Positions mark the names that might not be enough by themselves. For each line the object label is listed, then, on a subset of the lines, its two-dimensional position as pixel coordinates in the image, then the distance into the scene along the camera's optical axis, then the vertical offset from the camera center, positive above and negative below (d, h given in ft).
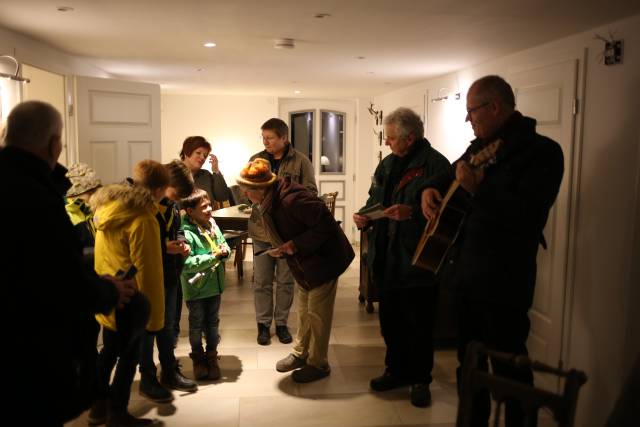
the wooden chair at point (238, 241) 17.40 -2.84
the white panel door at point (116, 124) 15.51 +0.86
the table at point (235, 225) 15.88 -1.95
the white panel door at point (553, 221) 10.43 -1.14
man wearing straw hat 9.80 -1.38
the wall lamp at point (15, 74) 10.66 +1.55
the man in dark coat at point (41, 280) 4.93 -1.13
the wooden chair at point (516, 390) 4.56 -1.98
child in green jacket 10.12 -2.24
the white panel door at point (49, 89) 15.10 +1.83
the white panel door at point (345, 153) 28.40 +0.21
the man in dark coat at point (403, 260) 9.46 -1.78
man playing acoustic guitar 6.95 -0.74
